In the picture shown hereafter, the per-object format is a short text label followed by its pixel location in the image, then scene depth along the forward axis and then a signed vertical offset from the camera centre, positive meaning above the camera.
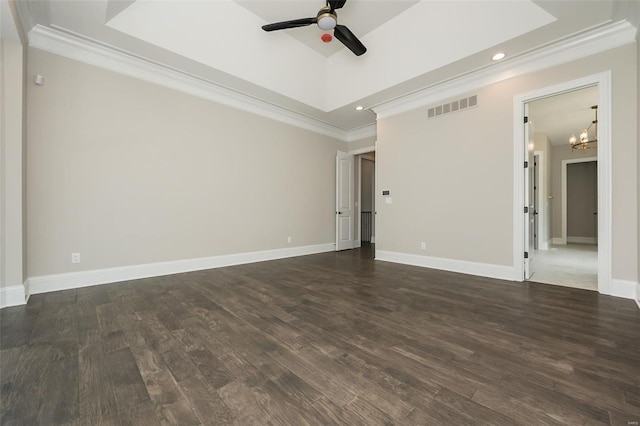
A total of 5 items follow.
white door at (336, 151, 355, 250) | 6.36 +0.26
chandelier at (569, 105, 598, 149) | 5.38 +1.79
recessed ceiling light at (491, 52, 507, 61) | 3.40 +2.10
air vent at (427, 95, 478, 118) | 3.99 +1.72
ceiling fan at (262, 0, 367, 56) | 3.01 +2.39
